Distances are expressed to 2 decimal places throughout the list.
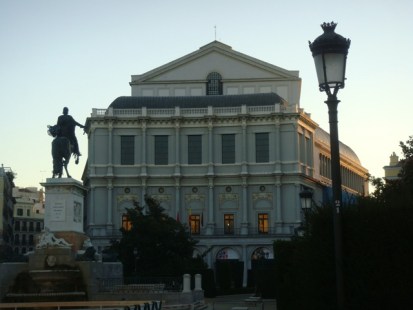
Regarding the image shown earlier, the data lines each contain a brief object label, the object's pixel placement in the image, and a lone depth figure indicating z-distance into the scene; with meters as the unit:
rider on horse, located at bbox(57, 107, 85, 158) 33.72
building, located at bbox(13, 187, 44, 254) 131.94
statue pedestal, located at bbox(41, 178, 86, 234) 32.28
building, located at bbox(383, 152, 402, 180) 106.53
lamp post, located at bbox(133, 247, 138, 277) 60.69
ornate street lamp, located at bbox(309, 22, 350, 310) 11.77
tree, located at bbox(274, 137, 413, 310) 12.46
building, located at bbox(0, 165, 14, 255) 101.62
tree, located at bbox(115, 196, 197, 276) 60.47
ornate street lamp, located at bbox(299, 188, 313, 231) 32.56
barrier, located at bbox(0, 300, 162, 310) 26.73
